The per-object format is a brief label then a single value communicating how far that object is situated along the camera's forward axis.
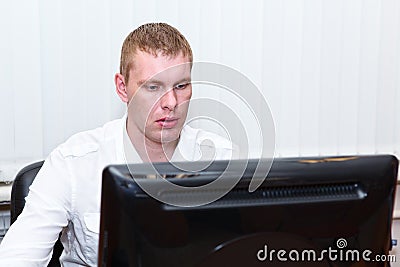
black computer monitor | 1.64
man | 2.48
